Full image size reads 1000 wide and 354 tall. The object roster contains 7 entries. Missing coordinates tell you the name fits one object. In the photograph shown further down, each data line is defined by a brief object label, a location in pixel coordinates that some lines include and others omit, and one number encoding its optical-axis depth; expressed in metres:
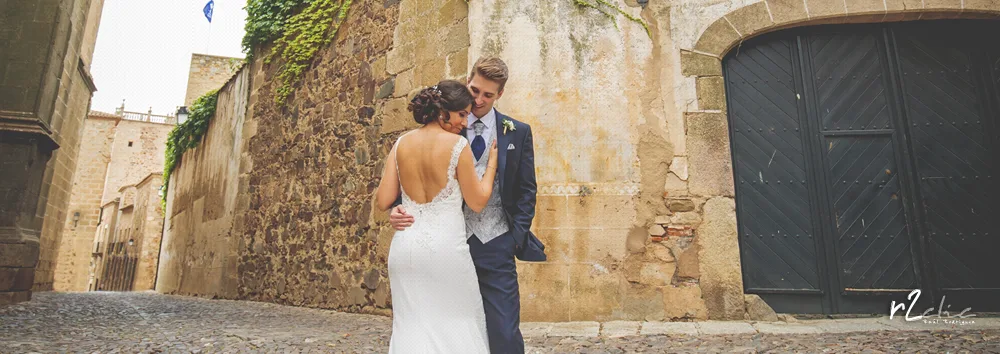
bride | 1.81
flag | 12.98
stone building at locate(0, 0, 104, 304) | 5.91
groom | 1.88
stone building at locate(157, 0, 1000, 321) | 4.50
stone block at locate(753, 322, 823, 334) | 3.88
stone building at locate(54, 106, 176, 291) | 18.58
